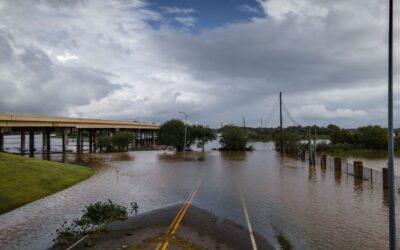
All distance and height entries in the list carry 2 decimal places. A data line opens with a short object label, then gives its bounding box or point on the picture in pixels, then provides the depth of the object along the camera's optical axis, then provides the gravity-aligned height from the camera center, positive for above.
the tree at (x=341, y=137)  108.79 -0.24
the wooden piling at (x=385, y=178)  30.16 -3.46
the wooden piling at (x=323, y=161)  50.39 -3.54
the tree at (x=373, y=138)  97.41 -0.44
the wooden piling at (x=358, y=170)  37.22 -3.47
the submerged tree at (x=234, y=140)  100.69 -1.16
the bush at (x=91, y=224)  14.93 -4.14
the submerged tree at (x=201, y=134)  102.25 +0.46
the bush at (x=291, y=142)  91.24 -1.75
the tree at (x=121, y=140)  98.94 -1.26
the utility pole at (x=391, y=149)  10.74 -0.38
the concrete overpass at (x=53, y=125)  68.38 +2.53
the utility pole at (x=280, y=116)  87.61 +4.71
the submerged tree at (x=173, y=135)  97.06 +0.16
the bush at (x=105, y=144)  98.14 -2.34
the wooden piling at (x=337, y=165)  43.69 -3.54
